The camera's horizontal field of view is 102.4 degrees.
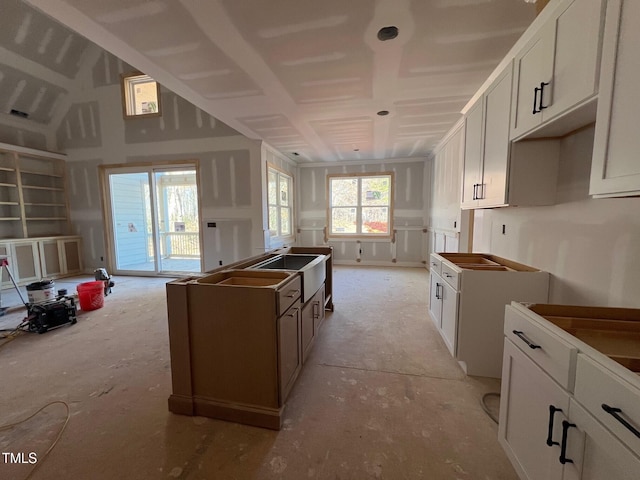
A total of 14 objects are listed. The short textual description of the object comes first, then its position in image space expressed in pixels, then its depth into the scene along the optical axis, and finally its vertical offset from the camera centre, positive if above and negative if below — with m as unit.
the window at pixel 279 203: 5.43 +0.36
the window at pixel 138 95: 5.16 +2.52
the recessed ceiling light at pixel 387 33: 1.92 +1.42
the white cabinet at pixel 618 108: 0.99 +0.45
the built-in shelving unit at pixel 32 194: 4.79 +0.52
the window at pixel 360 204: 6.38 +0.36
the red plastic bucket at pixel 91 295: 3.49 -1.04
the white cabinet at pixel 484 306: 1.95 -0.70
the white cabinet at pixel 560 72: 1.24 +0.84
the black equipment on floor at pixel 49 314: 2.87 -1.08
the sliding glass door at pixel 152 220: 5.36 -0.02
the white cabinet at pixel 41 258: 4.55 -0.74
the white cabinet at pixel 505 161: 1.96 +0.46
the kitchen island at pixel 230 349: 1.57 -0.82
